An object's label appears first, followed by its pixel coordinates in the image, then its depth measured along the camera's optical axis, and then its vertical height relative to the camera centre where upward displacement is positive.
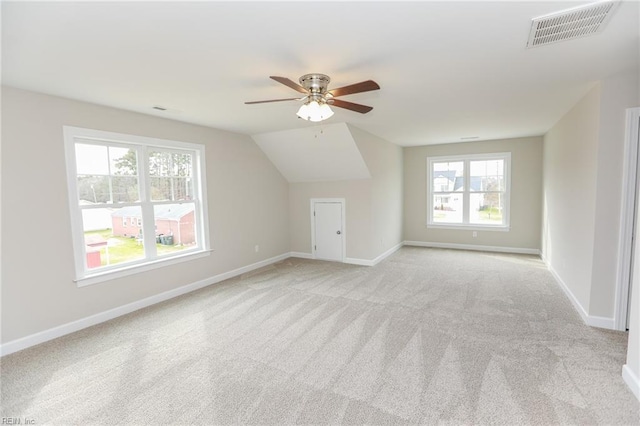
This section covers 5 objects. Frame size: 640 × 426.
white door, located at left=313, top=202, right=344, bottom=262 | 5.90 -0.75
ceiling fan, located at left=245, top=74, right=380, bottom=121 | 2.34 +0.84
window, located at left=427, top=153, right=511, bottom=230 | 6.56 +0.02
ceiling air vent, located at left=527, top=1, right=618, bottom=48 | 1.71 +1.05
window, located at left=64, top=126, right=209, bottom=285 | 3.29 -0.06
